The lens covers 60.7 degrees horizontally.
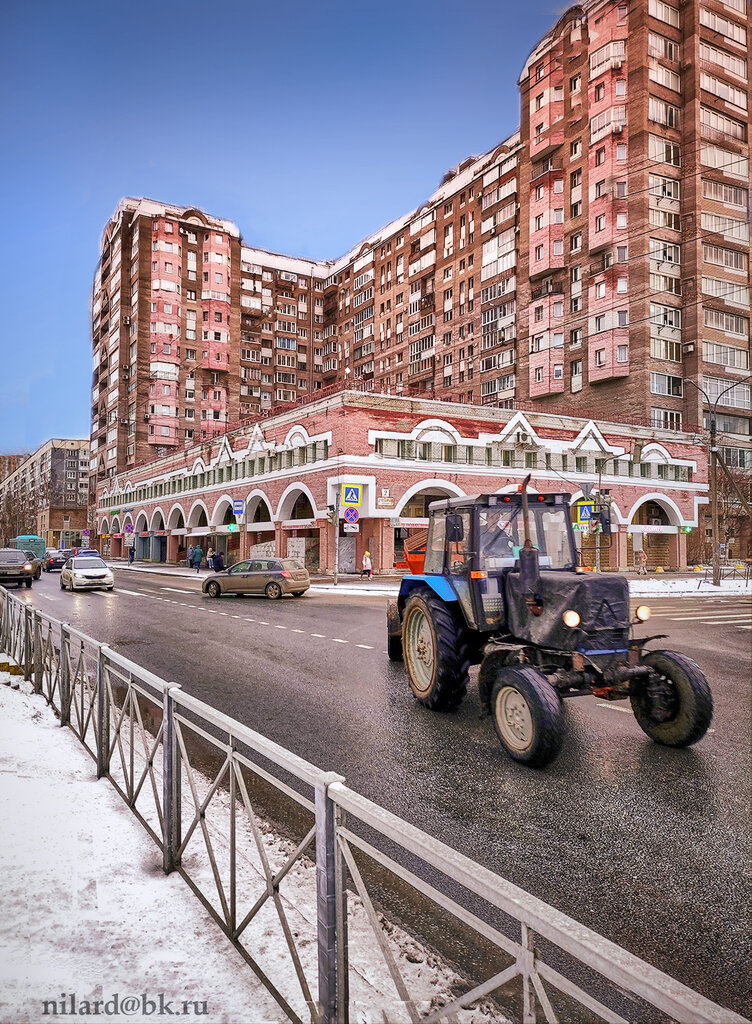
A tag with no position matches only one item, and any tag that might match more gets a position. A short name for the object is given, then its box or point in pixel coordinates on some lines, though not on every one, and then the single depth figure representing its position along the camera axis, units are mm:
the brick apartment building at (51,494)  103062
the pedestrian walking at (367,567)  32719
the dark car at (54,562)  47631
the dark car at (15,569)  28922
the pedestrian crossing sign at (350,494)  26453
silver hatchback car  22578
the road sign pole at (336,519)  28375
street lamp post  26827
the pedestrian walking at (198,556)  42438
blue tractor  5551
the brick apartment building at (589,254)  48156
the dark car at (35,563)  31575
